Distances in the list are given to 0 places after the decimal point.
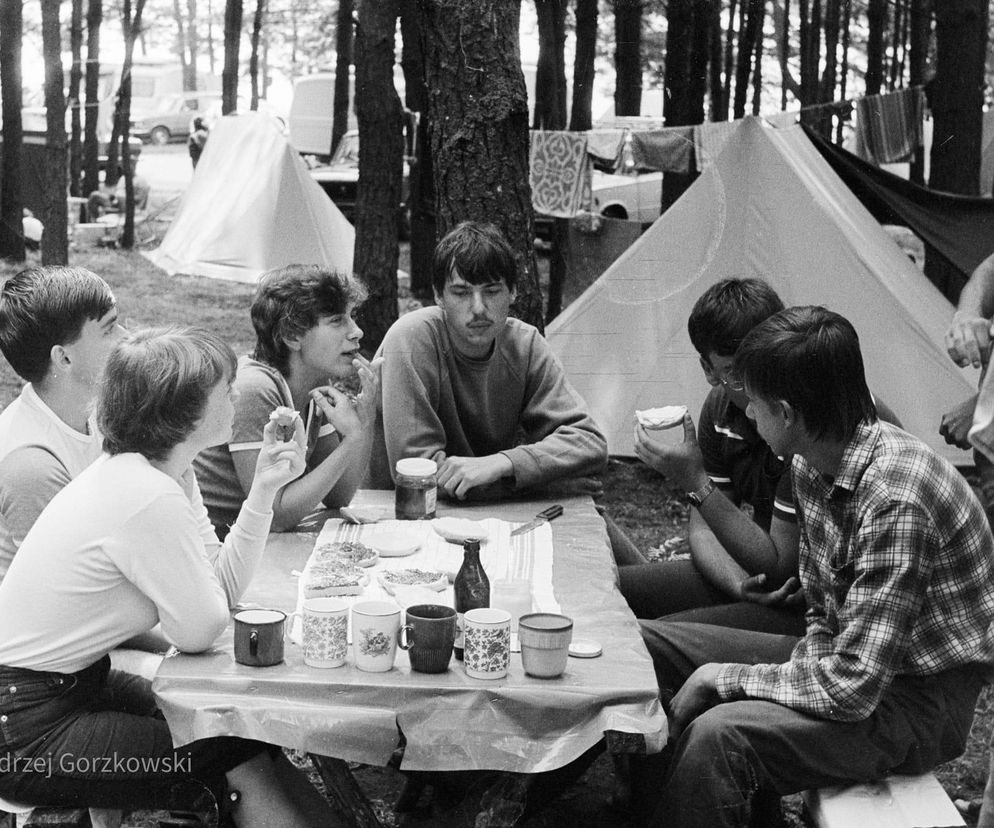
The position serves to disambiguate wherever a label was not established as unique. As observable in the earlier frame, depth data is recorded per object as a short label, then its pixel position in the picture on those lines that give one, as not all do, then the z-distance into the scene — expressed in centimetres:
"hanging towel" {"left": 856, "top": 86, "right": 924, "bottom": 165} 831
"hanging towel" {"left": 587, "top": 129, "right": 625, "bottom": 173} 701
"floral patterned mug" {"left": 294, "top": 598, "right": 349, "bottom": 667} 231
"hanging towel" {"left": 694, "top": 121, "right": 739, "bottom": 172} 659
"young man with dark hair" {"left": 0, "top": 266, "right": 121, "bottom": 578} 275
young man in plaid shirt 235
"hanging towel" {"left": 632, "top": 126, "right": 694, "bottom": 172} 677
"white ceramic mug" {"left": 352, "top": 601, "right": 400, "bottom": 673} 228
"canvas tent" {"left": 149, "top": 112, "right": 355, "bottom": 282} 1309
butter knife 329
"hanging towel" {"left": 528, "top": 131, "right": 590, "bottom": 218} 738
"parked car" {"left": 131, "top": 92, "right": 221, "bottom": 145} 3334
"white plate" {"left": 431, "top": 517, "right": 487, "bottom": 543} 310
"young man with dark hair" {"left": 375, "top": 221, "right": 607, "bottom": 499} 358
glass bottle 256
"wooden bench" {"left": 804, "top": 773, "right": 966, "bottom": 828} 239
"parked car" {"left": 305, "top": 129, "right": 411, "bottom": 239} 1738
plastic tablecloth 222
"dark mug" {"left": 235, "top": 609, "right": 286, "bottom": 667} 229
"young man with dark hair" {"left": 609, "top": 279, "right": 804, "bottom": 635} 313
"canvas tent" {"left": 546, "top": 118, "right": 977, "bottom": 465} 635
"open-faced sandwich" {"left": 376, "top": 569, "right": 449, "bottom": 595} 269
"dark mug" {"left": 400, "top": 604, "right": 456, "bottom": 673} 228
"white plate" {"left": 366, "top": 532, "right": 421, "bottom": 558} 300
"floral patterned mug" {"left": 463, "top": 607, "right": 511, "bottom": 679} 226
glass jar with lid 334
